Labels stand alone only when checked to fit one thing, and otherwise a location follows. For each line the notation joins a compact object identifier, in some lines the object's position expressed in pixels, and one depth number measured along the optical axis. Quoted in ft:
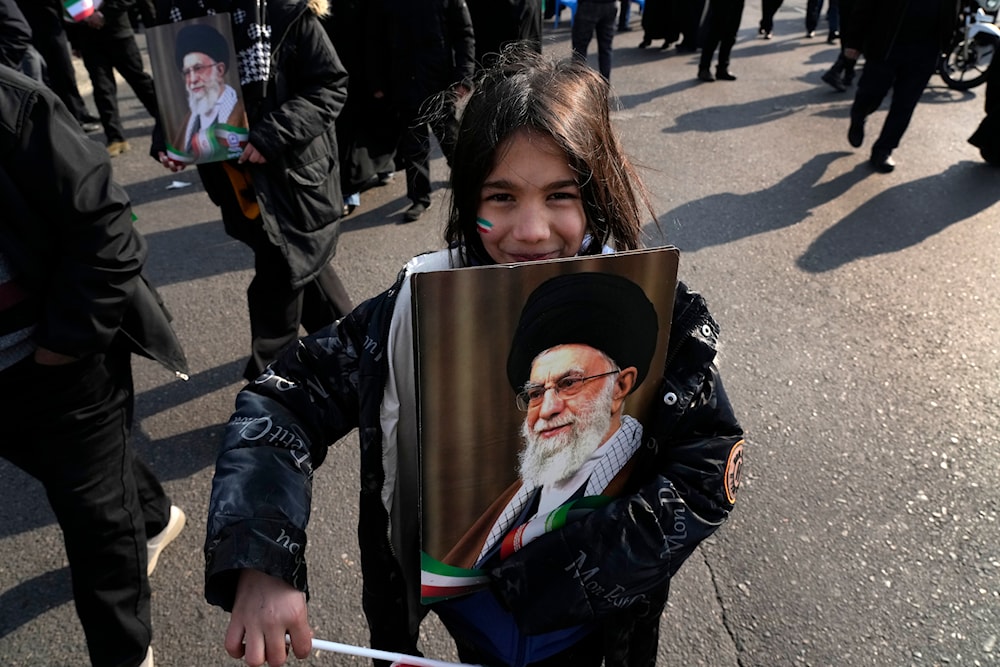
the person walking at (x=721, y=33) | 23.75
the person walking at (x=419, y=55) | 13.93
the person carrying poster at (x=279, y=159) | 7.73
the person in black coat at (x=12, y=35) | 11.54
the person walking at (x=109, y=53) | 17.62
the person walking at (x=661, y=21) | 29.27
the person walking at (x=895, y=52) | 15.66
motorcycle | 23.07
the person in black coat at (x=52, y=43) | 17.80
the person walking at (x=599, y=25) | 22.20
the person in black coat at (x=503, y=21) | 16.40
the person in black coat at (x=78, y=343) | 4.72
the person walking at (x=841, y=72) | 23.27
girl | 3.07
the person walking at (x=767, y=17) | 30.40
